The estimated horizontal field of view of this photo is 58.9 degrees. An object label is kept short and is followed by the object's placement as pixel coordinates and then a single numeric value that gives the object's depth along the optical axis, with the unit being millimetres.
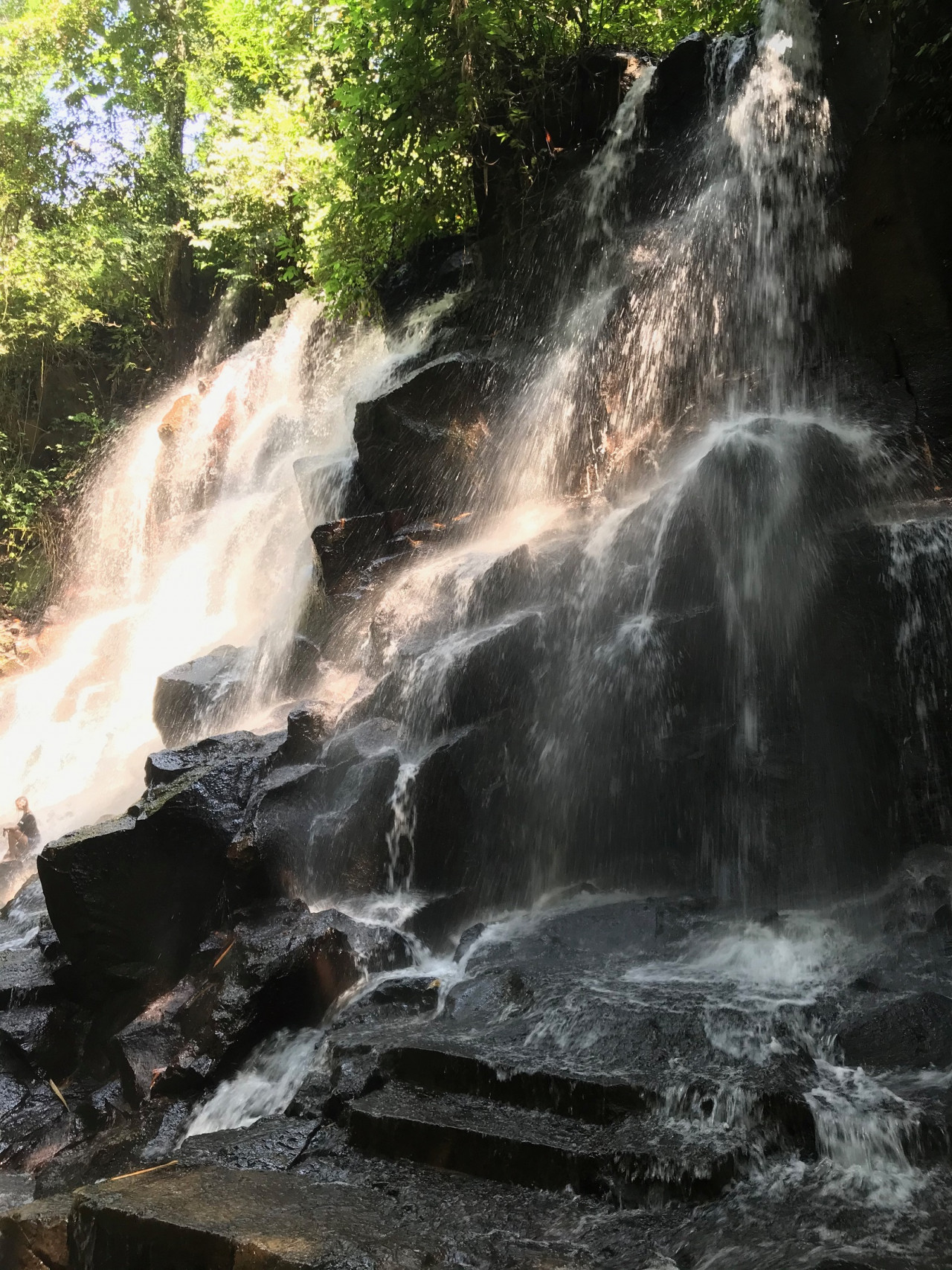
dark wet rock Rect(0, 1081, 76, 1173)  5516
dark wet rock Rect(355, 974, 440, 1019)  5680
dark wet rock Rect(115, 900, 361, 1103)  5848
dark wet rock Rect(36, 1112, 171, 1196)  5035
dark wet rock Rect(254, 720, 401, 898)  7488
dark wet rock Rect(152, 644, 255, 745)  11328
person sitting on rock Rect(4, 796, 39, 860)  11250
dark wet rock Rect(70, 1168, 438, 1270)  3047
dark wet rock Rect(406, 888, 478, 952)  6844
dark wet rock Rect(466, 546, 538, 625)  8797
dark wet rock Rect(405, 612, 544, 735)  7914
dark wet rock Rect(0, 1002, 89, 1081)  6590
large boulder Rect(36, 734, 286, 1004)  7211
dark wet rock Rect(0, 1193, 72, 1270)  3770
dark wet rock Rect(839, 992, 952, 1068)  4188
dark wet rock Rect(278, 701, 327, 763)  8438
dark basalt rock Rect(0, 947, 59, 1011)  7098
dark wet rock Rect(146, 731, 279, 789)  8438
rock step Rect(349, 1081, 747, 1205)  3502
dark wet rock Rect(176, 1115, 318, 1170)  4156
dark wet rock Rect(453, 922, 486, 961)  6324
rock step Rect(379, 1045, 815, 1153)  3721
